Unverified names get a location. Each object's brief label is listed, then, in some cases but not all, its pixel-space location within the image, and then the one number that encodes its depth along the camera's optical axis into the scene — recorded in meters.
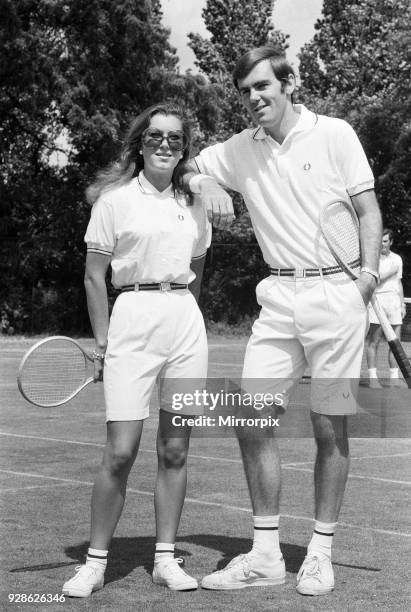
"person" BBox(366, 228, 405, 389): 15.43
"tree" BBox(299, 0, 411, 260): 36.75
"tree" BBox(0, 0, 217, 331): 31.33
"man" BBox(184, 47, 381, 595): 5.00
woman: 4.92
